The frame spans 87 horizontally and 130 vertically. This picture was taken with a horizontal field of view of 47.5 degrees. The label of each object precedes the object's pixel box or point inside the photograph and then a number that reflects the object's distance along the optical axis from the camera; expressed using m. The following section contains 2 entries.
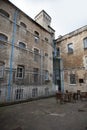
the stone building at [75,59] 15.01
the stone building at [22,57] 10.01
